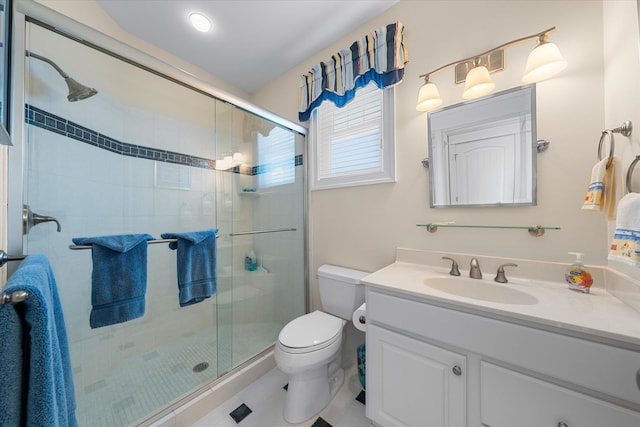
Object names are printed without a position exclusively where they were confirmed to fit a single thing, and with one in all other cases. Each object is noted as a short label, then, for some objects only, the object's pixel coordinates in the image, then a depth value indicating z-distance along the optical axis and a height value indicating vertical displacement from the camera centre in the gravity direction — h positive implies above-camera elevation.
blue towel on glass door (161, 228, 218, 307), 1.19 -0.28
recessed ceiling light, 1.53 +1.38
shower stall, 1.07 +0.07
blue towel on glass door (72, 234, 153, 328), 0.94 -0.28
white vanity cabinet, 0.64 -0.57
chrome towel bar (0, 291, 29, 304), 0.39 -0.14
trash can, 1.41 -1.00
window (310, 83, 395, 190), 1.52 +0.55
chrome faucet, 1.13 -0.31
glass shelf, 1.05 -0.09
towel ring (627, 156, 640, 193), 0.76 +0.12
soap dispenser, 0.92 -0.29
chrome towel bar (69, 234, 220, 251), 0.92 -0.13
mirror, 1.09 +0.32
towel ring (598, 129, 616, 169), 0.84 +0.26
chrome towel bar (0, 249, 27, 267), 0.63 -0.12
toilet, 1.20 -0.75
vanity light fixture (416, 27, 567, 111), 0.96 +0.68
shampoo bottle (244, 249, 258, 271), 1.90 -0.42
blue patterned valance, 1.41 +1.03
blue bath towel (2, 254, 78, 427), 0.41 -0.27
